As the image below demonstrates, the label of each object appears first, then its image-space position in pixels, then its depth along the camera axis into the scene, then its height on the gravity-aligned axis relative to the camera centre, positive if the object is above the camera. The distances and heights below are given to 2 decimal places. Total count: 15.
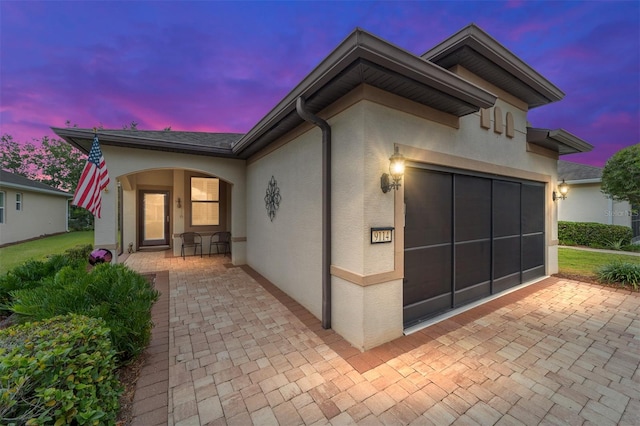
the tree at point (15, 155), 22.31 +5.17
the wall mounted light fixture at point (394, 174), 3.04 +0.48
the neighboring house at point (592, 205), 11.43 +0.31
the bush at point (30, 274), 3.71 -1.01
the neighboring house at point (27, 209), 10.98 +0.17
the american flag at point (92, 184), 4.70 +0.54
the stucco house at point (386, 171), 3.06 +0.59
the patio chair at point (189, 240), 8.61 -0.98
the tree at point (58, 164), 21.97 +4.33
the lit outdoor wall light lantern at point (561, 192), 6.00 +0.49
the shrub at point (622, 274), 5.35 -1.39
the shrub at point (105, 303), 2.54 -0.99
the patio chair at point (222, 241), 9.15 -1.10
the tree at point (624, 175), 9.26 +1.42
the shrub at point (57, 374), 1.39 -1.05
